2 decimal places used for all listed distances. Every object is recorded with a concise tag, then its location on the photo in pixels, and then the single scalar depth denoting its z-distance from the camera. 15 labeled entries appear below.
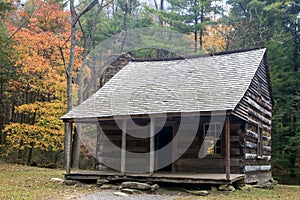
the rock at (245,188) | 11.85
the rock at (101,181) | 12.50
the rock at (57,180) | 13.43
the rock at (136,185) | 11.44
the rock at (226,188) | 10.75
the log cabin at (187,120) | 11.98
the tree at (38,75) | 20.97
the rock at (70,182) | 12.76
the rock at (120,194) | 10.62
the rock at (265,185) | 14.22
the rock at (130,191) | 11.23
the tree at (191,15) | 27.62
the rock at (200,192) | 10.70
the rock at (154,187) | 11.40
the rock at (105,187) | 12.07
